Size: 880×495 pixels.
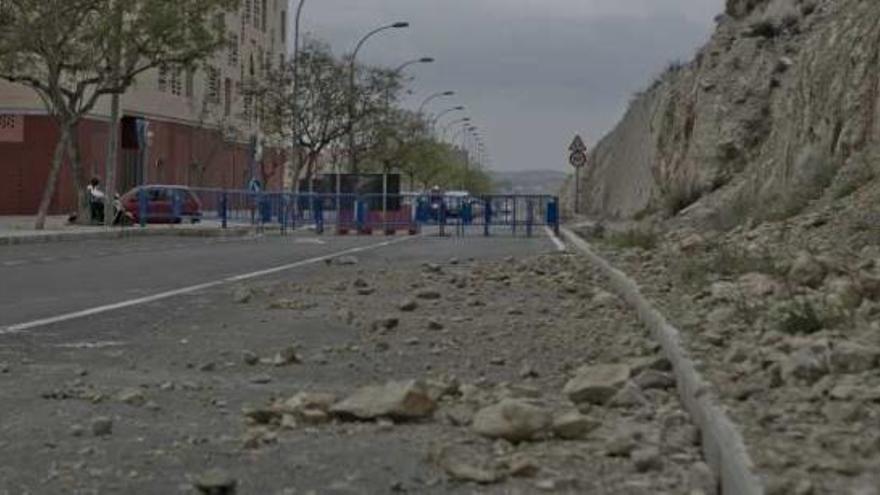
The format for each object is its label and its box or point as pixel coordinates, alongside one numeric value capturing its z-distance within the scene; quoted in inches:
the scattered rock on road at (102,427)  265.9
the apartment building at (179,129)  2005.4
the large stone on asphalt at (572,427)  252.8
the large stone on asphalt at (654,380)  305.9
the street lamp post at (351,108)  2503.9
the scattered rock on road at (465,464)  224.1
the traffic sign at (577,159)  1621.6
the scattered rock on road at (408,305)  522.6
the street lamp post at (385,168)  1694.1
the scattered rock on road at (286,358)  368.5
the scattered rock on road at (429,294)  572.2
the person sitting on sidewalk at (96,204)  1705.2
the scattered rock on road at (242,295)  567.4
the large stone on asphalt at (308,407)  277.7
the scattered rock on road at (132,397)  303.0
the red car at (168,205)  1728.6
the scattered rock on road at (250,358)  368.5
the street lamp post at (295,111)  2217.0
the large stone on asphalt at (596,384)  291.0
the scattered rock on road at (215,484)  216.2
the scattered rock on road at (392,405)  278.8
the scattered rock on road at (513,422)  251.1
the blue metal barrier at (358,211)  1651.1
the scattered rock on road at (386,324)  453.8
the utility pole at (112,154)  1515.7
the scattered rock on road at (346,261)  880.3
